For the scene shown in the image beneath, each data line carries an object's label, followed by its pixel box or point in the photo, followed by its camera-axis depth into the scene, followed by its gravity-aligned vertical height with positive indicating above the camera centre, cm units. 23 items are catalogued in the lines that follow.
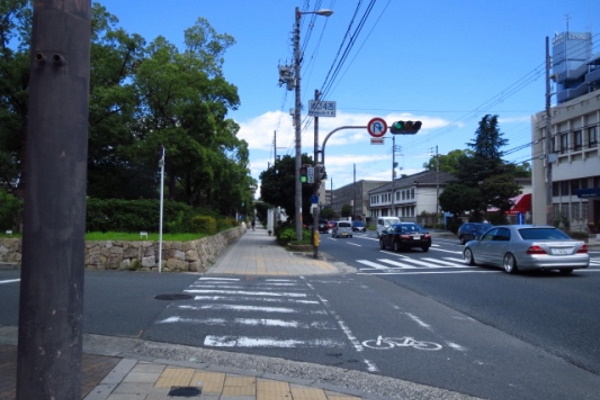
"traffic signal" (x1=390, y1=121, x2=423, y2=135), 1902 +337
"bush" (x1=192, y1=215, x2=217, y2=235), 2081 -24
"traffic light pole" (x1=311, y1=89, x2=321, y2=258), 2331 +120
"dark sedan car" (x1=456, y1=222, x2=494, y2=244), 3550 -77
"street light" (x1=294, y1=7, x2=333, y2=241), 2633 +554
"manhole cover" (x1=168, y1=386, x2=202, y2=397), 485 -165
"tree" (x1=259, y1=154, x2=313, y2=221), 3469 +225
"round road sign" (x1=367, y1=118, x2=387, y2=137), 1975 +349
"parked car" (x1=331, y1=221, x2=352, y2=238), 4903 -108
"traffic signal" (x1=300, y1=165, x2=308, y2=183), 2304 +199
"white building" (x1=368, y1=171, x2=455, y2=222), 8081 +394
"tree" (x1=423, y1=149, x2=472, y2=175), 9238 +1087
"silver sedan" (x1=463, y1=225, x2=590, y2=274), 1481 -89
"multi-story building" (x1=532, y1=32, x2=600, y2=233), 3791 +431
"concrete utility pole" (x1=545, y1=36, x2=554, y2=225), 3297 +422
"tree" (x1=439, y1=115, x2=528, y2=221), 5112 +417
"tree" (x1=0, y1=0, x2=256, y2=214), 2445 +545
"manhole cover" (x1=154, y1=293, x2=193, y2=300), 1056 -162
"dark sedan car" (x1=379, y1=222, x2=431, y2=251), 2681 -94
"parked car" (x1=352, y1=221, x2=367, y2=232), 7194 -116
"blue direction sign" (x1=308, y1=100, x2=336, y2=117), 2325 +489
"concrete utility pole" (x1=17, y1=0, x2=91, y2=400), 289 +3
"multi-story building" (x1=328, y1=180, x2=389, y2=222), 12138 +523
